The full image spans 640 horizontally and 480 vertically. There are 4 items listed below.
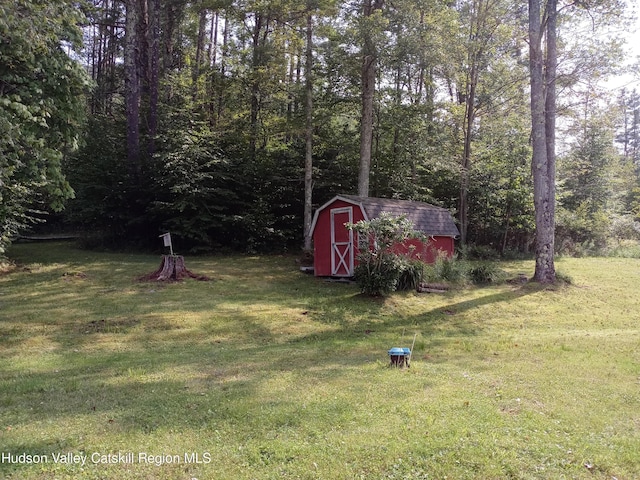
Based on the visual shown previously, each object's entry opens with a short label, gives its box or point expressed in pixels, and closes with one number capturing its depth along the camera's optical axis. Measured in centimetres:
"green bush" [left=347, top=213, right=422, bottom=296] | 1145
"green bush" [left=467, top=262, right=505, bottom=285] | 1435
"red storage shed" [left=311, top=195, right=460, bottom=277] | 1423
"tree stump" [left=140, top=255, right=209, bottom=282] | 1294
